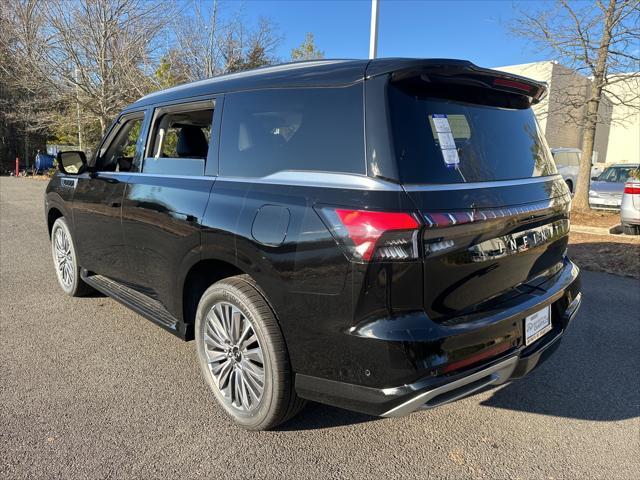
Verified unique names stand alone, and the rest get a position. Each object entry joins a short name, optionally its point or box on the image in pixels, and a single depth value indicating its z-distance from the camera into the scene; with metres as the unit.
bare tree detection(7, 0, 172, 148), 18.12
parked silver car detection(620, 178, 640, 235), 8.92
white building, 21.56
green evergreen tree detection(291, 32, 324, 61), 30.94
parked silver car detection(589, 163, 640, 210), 13.72
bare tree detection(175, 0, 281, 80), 18.34
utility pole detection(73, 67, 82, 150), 19.20
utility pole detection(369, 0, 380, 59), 10.36
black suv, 2.12
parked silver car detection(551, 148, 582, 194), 15.84
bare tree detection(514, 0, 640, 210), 11.00
